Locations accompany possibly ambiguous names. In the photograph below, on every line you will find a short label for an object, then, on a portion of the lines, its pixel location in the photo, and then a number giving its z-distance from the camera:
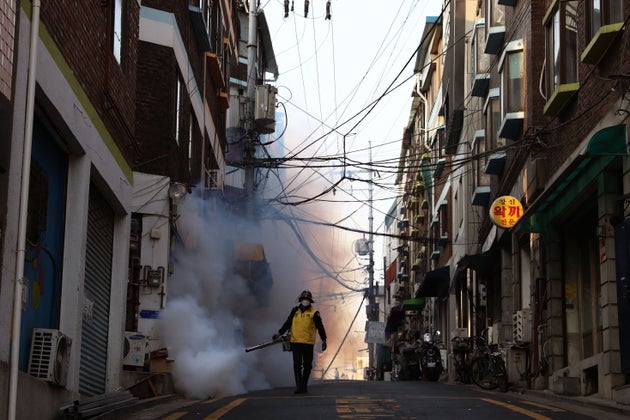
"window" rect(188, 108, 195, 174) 23.73
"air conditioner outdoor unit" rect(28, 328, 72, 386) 10.29
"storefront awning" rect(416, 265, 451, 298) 37.00
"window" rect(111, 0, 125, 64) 14.07
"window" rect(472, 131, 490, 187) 28.80
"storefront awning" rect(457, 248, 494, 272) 27.67
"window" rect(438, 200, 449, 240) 40.06
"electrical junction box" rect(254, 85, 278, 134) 30.28
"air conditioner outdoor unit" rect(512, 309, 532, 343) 21.34
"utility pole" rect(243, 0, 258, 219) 29.12
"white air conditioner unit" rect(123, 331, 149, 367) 17.20
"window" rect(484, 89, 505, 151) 25.92
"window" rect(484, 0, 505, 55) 25.06
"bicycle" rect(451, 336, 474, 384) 26.58
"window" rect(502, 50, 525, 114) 22.62
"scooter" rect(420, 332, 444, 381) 31.61
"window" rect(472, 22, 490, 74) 28.37
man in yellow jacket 17.81
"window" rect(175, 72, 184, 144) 21.47
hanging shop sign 21.25
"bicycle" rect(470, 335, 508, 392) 20.73
